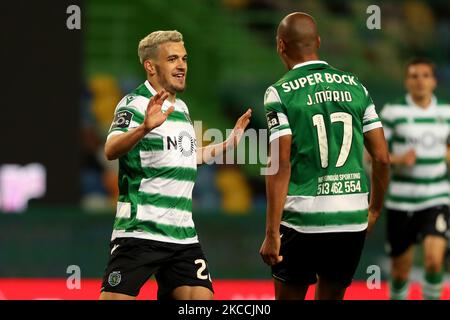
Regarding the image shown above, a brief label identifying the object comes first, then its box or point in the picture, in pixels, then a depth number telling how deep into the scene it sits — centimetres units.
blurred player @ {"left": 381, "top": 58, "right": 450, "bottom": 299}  1744
